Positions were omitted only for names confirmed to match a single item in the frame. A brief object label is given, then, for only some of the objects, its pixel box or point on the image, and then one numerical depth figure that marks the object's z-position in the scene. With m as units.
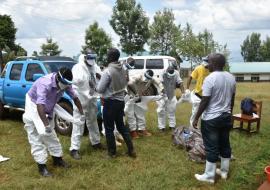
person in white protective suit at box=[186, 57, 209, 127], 5.45
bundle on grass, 4.36
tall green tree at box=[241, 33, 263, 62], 59.51
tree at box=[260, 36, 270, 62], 53.25
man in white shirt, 3.48
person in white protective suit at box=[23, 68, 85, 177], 3.64
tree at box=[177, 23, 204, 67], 24.59
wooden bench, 5.71
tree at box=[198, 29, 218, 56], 28.35
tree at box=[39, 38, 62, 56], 24.56
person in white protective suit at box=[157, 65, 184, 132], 5.84
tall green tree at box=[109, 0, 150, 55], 19.69
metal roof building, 44.67
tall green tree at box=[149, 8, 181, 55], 23.92
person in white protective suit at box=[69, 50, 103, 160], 4.43
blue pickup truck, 5.64
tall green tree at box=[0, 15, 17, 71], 28.11
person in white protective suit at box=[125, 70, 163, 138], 5.37
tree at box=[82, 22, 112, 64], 19.82
